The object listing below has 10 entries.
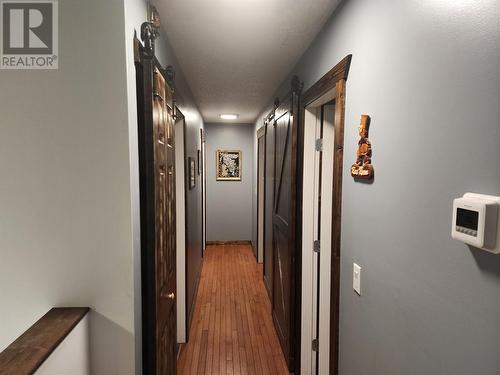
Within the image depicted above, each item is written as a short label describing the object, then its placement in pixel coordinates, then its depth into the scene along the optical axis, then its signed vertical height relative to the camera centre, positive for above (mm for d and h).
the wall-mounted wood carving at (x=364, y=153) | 1133 +114
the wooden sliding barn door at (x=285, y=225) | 2141 -421
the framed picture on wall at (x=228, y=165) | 5684 +302
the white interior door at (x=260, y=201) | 4574 -376
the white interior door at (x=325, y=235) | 1995 -421
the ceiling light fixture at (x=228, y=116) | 4648 +1133
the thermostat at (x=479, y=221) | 578 -94
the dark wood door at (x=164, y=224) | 1264 -240
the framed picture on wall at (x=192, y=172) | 2865 +81
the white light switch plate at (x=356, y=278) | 1236 -459
